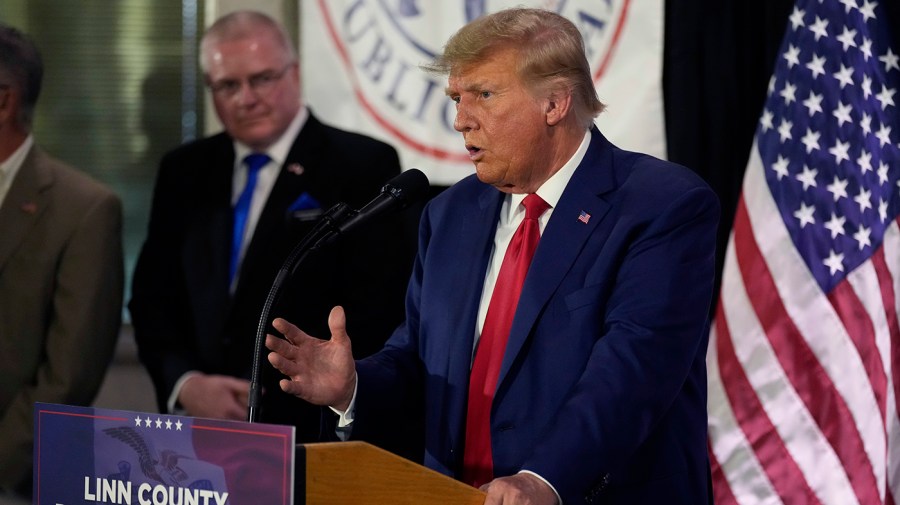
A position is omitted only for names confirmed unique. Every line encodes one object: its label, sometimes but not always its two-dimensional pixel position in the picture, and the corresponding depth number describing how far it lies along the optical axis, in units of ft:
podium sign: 20.73
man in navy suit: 21.79
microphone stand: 21.37
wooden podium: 20.78
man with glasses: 25.27
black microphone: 21.72
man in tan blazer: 24.97
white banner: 26.84
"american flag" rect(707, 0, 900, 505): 25.25
